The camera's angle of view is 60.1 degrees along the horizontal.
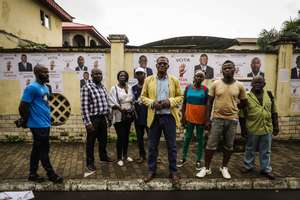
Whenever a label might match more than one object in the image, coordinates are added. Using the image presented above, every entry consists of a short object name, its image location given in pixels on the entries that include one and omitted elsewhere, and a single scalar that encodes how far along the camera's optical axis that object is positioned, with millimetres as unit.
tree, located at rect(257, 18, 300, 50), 15855
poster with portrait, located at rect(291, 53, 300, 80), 7379
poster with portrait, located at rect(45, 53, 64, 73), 7137
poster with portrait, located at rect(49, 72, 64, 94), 7188
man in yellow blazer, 4355
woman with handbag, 5176
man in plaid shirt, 4695
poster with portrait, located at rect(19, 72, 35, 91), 7145
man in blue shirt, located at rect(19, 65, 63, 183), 4090
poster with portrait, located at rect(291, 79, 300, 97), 7449
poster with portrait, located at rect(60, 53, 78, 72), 7152
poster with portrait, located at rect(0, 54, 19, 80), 7074
